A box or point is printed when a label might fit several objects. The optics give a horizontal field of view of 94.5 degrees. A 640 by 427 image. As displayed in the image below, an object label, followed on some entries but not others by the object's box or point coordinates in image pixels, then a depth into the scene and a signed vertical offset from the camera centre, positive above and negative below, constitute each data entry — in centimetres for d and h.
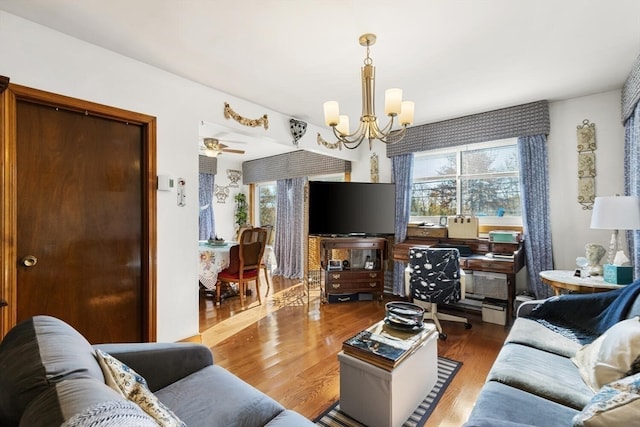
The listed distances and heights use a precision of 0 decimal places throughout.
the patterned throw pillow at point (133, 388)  88 -57
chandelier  193 +72
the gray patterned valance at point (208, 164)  615 +111
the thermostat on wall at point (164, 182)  244 +29
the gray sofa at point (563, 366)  98 -79
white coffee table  164 -103
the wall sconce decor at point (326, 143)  399 +98
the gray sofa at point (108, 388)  68 -50
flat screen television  400 +9
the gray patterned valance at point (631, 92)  232 +101
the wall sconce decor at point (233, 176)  669 +92
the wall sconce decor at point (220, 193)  648 +52
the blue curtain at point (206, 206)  622 +23
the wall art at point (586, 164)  304 +49
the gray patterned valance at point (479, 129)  323 +103
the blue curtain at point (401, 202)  417 +17
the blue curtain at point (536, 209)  321 +4
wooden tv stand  408 -79
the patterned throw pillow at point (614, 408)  87 -61
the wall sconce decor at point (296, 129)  362 +107
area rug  175 -123
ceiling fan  436 +105
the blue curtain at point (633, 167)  241 +38
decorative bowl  199 -72
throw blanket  179 -68
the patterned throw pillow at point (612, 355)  131 -68
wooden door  190 +0
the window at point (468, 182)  357 +41
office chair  294 -63
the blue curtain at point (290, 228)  568 -24
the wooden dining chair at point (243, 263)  386 -63
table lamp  224 -8
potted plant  669 +15
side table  238 -59
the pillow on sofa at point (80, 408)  62 -43
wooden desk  307 -50
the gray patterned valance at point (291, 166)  505 +94
